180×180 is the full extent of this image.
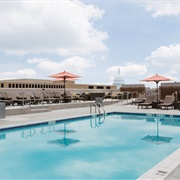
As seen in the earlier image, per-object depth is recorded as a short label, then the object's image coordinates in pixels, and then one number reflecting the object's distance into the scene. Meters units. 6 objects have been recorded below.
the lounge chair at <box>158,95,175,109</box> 11.26
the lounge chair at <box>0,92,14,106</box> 9.99
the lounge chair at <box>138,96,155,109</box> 11.85
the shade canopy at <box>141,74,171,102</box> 12.14
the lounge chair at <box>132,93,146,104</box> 12.96
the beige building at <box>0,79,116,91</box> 21.08
